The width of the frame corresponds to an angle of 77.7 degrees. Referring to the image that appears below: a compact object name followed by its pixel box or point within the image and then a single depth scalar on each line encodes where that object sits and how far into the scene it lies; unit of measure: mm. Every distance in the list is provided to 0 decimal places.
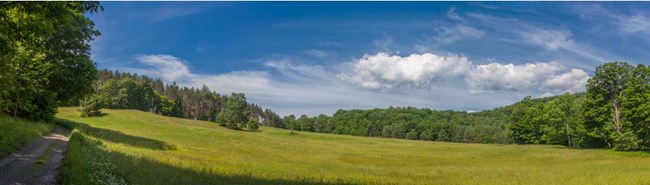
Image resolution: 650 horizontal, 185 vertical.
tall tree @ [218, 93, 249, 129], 118688
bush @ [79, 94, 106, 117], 84938
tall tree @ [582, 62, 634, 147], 62312
